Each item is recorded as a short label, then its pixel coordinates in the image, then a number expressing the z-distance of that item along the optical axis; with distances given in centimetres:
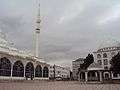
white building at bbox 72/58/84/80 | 14662
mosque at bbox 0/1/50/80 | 6288
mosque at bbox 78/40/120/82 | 8019
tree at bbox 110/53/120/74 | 5383
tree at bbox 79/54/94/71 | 8989
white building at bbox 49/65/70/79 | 14425
